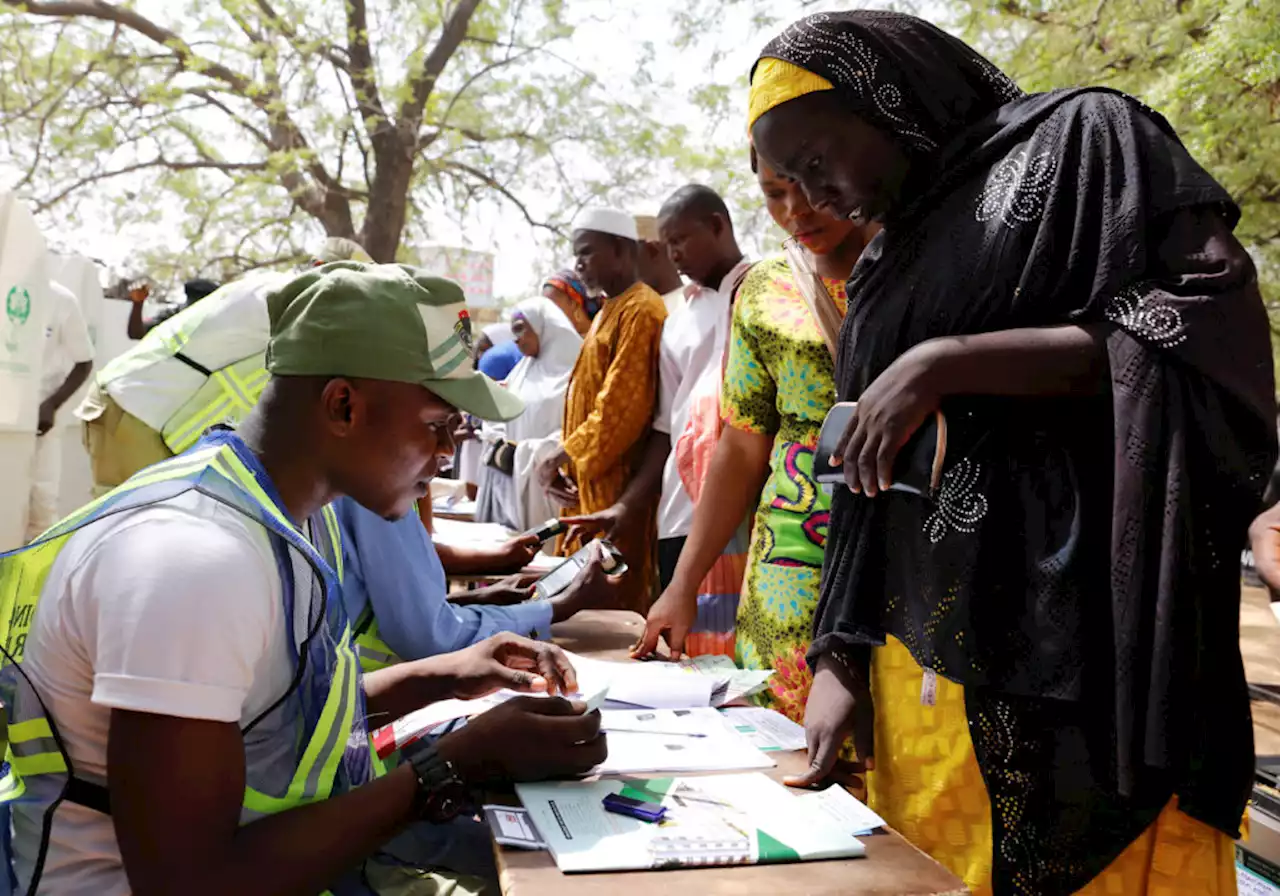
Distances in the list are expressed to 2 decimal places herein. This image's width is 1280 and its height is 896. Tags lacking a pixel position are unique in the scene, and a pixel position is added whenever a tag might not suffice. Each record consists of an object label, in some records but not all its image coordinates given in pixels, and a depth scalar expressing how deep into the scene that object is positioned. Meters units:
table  1.15
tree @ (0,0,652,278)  10.45
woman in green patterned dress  2.02
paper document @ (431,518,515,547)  3.85
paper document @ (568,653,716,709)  1.85
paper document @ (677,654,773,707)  1.89
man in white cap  3.75
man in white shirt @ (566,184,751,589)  3.45
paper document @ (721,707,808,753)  1.64
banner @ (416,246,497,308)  12.95
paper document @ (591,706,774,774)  1.53
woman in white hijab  4.88
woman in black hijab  1.15
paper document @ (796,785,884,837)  1.31
